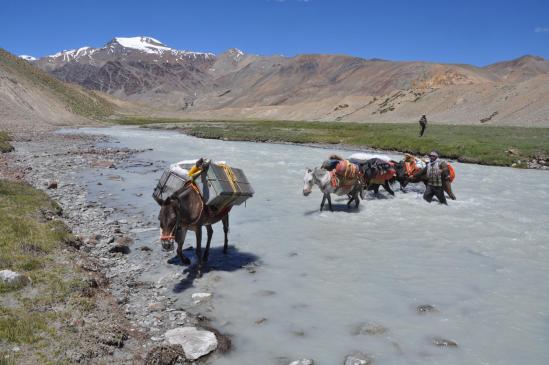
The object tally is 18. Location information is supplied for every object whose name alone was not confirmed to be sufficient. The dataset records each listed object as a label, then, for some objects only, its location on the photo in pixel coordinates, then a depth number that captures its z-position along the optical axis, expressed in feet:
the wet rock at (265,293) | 25.75
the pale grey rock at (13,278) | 21.36
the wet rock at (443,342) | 20.47
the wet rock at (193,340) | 18.94
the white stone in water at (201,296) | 24.52
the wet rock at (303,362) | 18.76
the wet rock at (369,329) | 21.57
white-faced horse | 43.01
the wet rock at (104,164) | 74.82
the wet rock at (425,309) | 23.88
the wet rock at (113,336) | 18.19
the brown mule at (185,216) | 24.80
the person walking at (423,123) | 125.39
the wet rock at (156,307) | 22.66
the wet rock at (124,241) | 32.17
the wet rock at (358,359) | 18.92
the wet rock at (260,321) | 22.41
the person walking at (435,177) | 48.80
